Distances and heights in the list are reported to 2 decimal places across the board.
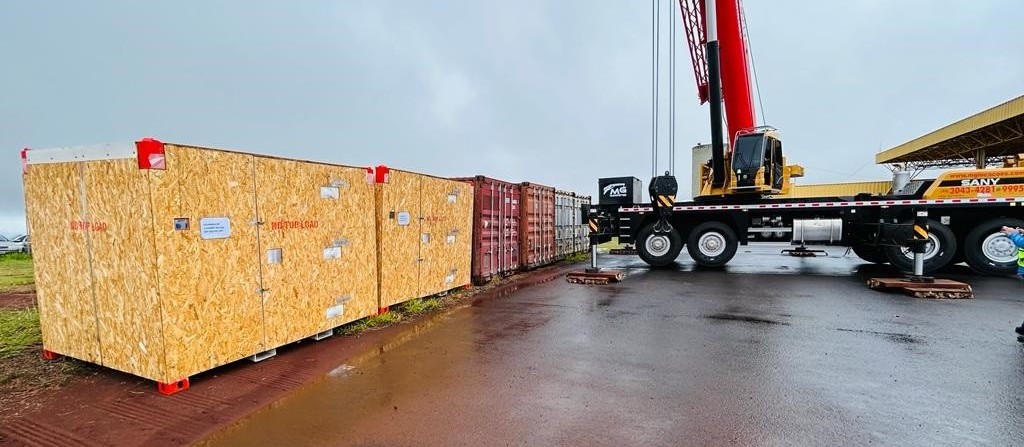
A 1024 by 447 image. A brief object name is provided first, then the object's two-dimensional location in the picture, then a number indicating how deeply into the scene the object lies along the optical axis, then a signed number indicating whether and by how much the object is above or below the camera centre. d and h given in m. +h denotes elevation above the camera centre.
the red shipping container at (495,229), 9.34 -0.34
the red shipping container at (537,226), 11.30 -0.36
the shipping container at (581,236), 15.84 -0.87
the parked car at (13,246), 20.03 -1.18
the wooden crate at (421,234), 6.41 -0.32
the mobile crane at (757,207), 9.77 +0.05
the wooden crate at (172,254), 3.78 -0.34
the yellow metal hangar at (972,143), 18.30 +3.30
